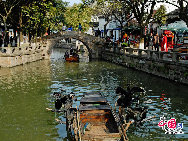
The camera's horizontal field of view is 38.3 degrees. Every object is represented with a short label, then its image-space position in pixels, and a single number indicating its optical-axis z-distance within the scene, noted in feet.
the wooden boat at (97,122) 29.84
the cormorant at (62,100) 42.60
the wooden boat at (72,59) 132.36
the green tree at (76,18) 224.53
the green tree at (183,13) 65.92
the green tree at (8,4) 109.45
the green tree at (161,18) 100.34
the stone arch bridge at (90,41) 149.07
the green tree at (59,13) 126.11
